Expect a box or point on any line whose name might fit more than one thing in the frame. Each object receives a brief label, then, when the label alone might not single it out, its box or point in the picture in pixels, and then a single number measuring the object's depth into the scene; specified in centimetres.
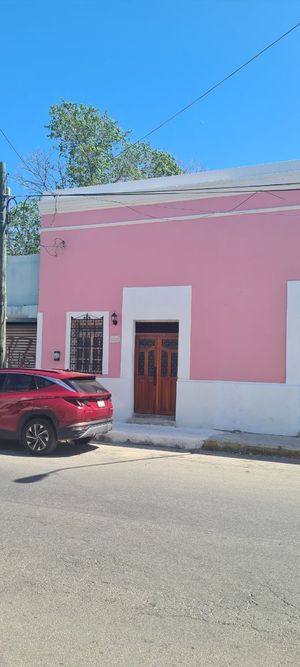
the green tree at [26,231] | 2645
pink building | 1285
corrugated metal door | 1620
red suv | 977
